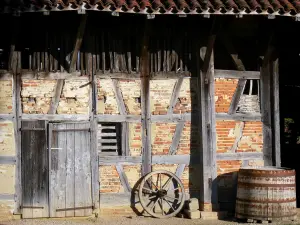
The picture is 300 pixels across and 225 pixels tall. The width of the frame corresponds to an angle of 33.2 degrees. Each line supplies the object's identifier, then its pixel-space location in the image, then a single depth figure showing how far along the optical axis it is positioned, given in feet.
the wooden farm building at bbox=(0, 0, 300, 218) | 33.04
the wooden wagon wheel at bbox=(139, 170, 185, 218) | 34.09
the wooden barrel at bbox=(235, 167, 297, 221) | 30.89
